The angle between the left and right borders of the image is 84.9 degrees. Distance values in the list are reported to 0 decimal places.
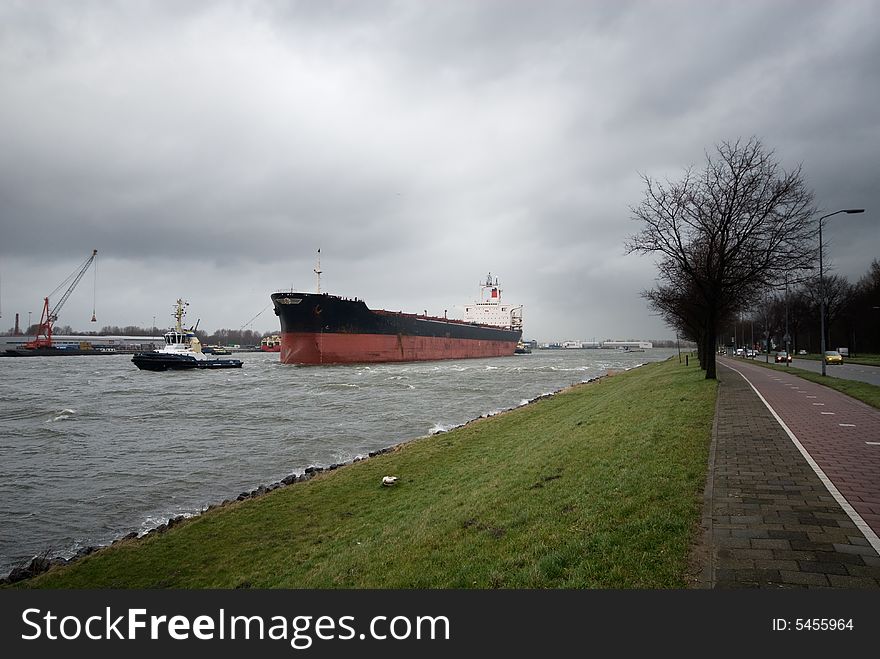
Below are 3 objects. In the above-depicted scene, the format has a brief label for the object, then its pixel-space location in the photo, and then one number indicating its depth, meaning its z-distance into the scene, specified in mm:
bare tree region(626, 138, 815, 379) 18000
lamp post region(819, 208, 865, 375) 19134
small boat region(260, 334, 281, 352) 135500
